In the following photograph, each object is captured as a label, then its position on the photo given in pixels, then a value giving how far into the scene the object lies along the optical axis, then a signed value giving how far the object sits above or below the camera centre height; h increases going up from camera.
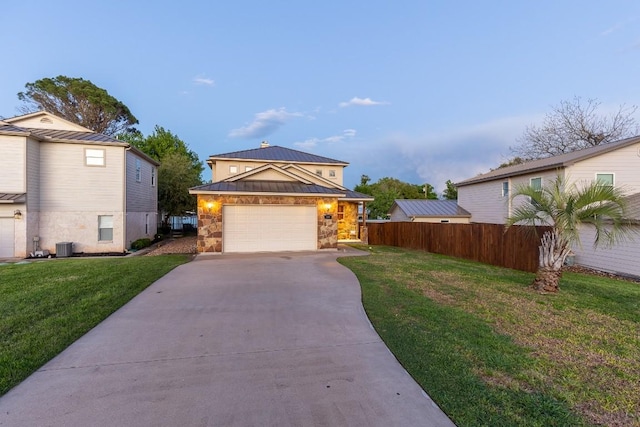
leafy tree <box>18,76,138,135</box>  28.94 +11.39
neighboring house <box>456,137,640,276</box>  10.79 +1.83
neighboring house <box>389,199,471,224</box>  22.42 +0.28
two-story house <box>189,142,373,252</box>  12.78 +0.14
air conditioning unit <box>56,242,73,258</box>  13.24 -1.50
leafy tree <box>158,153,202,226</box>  24.09 +2.25
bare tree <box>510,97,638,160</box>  23.36 +6.97
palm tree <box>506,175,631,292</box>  6.65 +0.03
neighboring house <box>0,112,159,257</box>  12.60 +1.22
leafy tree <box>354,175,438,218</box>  36.31 +4.00
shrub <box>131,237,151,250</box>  15.40 -1.48
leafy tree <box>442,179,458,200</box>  39.59 +3.11
